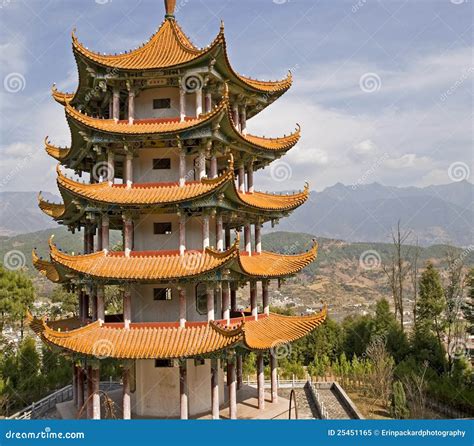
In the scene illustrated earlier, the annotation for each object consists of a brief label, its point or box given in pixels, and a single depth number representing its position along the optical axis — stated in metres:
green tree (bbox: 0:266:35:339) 44.31
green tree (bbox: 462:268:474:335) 40.41
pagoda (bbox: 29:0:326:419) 19.38
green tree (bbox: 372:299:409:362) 44.05
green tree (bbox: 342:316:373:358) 48.06
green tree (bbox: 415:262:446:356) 50.59
